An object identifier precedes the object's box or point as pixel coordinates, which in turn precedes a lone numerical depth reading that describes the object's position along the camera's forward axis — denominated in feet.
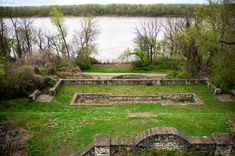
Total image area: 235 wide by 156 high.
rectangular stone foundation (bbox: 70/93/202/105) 49.45
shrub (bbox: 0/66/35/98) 46.79
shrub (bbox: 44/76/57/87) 57.26
